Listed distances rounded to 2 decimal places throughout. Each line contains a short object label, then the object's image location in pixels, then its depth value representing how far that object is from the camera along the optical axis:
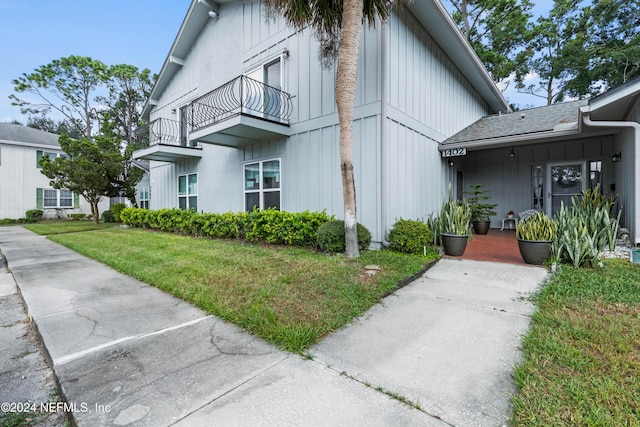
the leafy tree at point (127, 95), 25.27
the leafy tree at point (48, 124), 33.72
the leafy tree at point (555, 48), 17.98
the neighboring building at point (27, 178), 19.48
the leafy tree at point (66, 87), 23.72
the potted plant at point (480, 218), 9.12
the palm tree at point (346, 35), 5.02
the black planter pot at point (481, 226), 9.12
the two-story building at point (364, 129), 6.59
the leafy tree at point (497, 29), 17.62
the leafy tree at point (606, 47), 15.71
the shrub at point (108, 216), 18.19
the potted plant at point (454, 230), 5.88
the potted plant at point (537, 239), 4.98
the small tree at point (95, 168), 15.11
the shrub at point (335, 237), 5.89
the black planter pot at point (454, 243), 5.86
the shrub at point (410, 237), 5.89
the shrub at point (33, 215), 19.55
